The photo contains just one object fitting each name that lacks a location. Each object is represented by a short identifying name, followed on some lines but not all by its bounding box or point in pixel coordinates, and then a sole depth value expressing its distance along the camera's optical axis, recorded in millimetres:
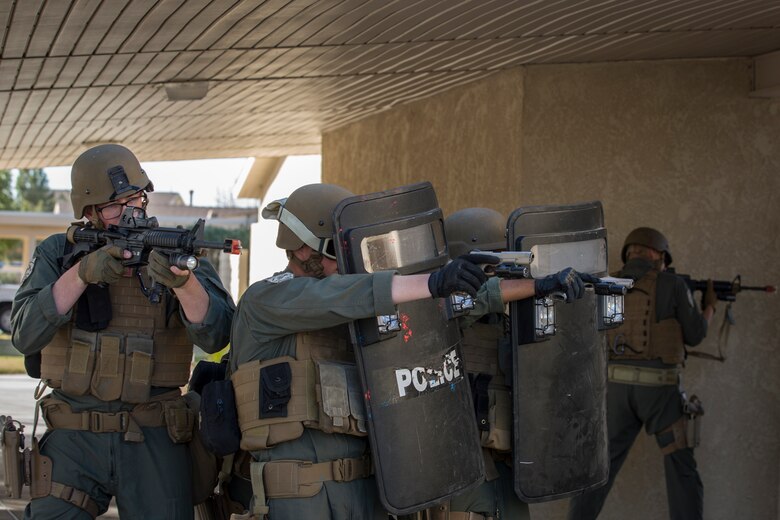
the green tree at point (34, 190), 96125
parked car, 25678
